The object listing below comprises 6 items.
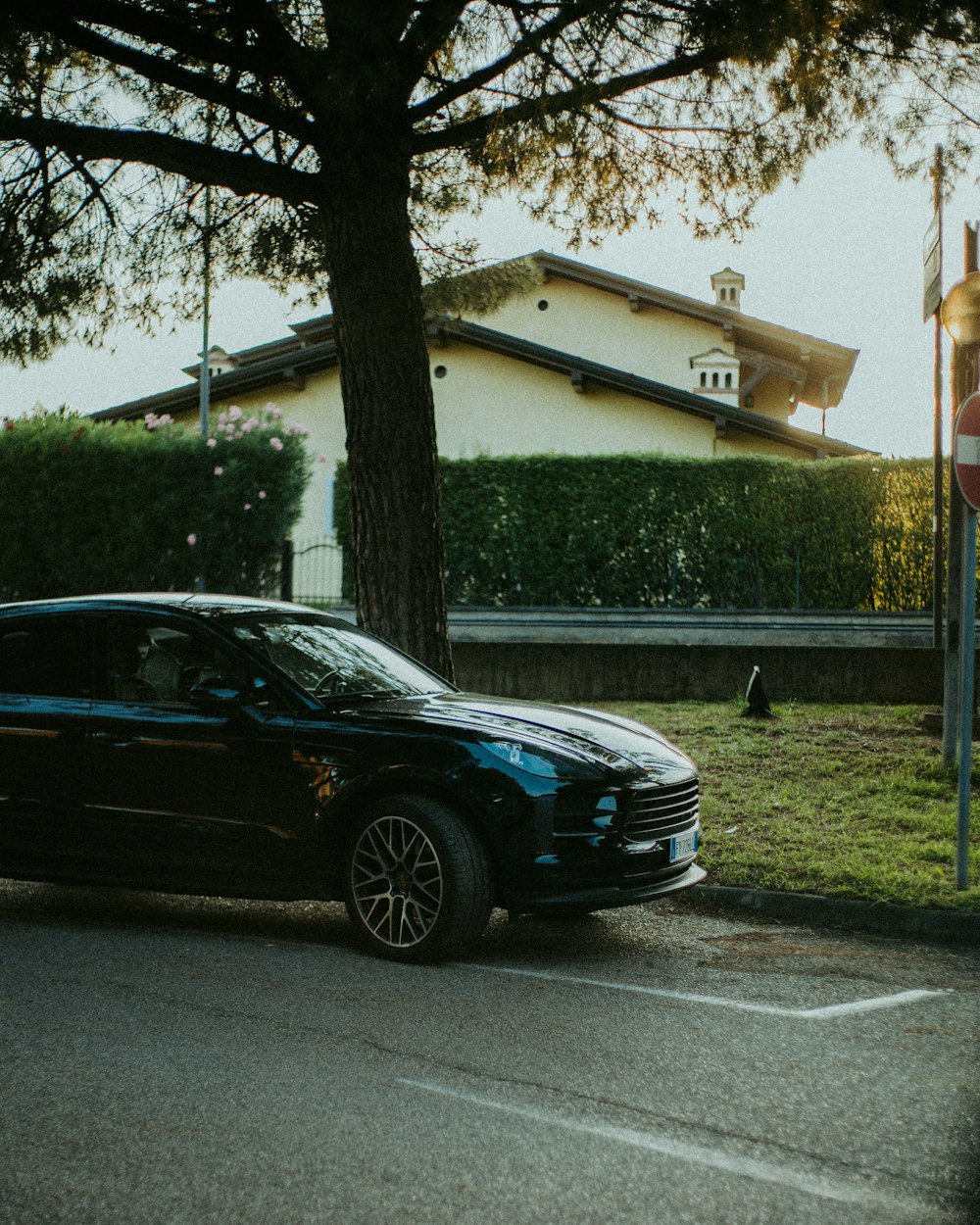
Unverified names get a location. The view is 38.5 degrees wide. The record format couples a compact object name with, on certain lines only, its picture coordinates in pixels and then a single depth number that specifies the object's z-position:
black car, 5.95
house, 28.45
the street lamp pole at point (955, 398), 9.66
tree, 9.20
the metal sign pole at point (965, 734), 7.22
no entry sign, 7.18
